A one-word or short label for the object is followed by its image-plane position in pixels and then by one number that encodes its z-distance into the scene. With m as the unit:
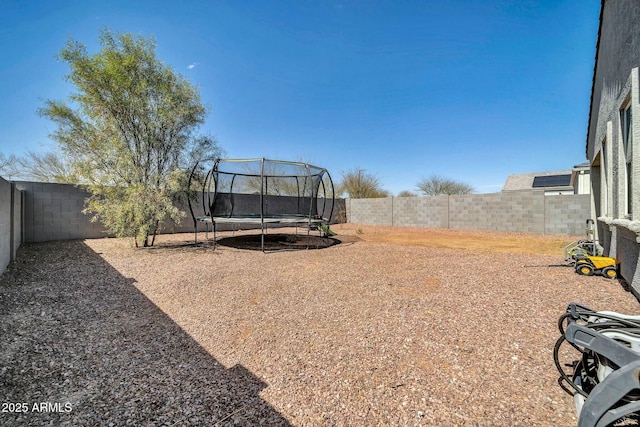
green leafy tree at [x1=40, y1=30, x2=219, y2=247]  5.60
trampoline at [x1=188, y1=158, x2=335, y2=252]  6.59
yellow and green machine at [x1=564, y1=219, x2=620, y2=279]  3.35
